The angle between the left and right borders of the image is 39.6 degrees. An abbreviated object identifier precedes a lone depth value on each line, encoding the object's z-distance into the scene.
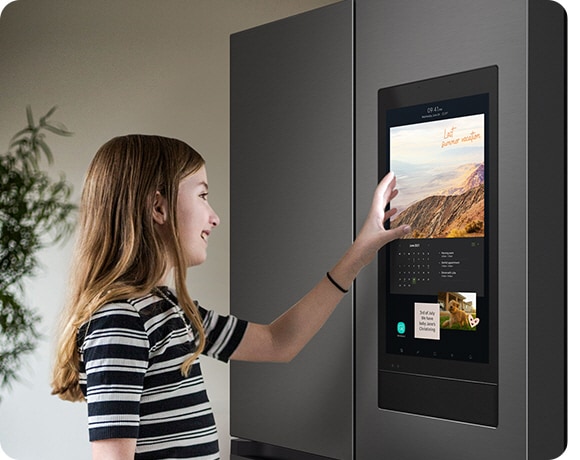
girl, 1.13
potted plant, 2.34
